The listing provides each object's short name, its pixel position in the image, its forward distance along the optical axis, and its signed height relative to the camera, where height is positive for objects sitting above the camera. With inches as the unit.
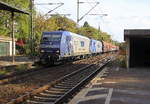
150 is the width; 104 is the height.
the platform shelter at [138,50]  1098.3 -4.2
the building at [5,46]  2041.1 +16.3
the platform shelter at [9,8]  905.5 +114.8
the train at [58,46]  1156.5 +9.3
